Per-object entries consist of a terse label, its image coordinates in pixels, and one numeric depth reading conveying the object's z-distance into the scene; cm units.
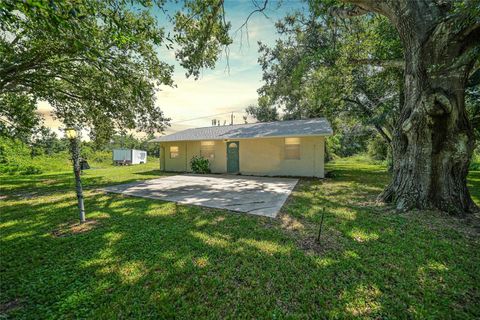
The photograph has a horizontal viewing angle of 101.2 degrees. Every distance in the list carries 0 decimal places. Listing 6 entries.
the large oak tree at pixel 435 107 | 455
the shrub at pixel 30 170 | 1606
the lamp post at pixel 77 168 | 432
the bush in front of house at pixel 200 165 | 1359
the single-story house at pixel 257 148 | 1124
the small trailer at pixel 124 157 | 2859
